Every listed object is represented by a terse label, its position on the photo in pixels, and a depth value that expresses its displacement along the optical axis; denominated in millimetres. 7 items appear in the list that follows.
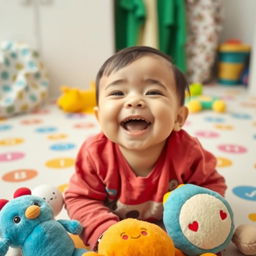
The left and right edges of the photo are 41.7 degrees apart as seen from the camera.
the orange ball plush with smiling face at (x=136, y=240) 429
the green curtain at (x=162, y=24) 2049
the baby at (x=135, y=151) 583
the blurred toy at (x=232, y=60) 2252
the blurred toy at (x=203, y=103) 1573
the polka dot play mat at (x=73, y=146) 813
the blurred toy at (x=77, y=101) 1586
